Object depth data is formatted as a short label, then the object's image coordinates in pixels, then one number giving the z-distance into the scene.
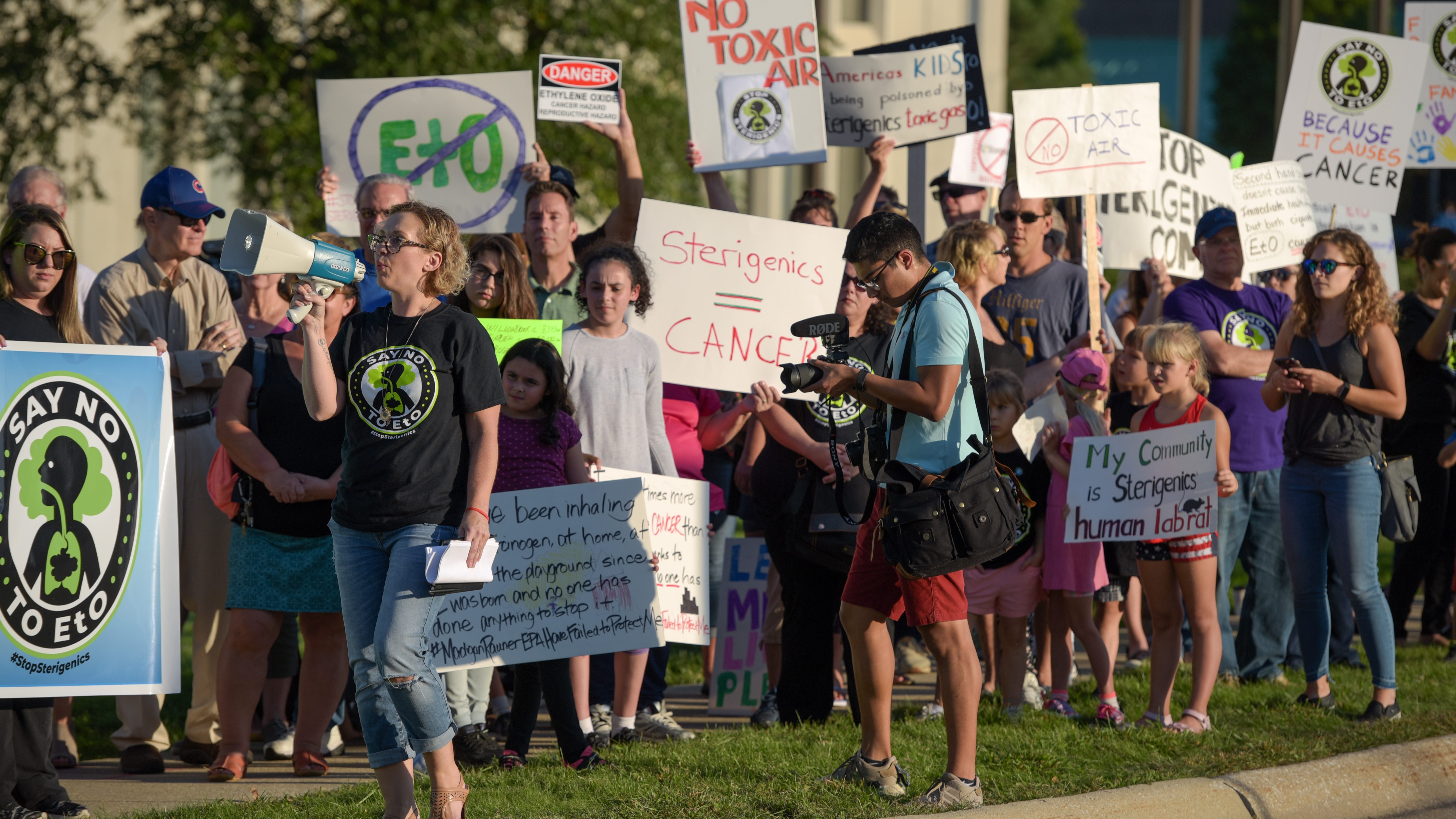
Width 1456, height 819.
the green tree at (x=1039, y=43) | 110.69
